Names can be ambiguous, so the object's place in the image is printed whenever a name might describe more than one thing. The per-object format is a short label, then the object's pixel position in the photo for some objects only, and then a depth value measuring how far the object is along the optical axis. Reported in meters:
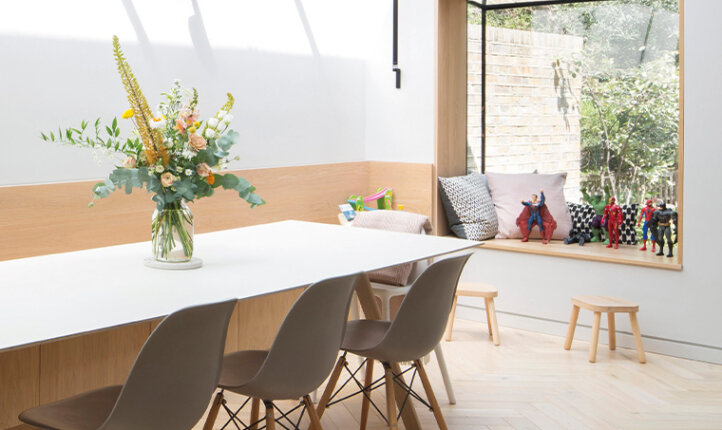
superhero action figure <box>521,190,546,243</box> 5.19
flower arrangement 2.78
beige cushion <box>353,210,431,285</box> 3.91
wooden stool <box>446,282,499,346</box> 4.71
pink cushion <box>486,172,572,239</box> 5.30
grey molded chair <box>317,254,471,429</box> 2.77
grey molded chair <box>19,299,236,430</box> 2.00
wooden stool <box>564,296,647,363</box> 4.35
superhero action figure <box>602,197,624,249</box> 5.00
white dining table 2.09
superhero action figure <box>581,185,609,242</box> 5.16
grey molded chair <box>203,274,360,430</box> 2.39
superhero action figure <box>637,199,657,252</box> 4.82
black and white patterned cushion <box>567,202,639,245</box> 5.09
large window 5.11
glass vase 2.85
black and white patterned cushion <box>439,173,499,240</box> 5.35
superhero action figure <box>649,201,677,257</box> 4.71
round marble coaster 2.80
